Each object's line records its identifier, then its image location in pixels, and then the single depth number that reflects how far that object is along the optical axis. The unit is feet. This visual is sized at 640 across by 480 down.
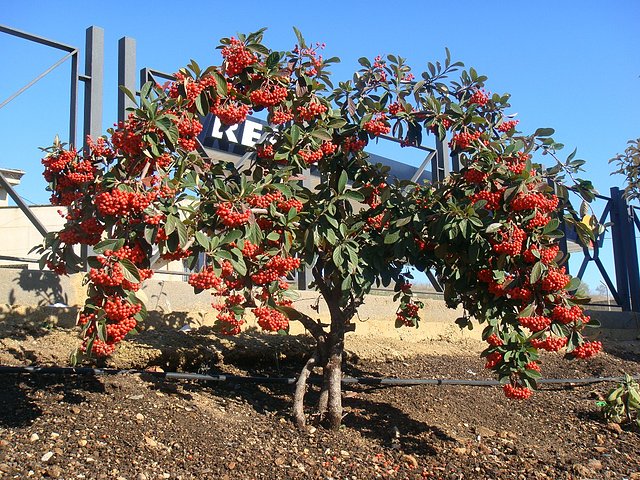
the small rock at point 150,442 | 11.46
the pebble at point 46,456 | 10.32
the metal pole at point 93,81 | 18.90
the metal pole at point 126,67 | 19.34
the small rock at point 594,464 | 13.73
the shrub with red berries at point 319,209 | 9.82
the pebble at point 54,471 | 9.90
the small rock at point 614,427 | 16.10
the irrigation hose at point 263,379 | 13.33
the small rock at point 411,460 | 12.67
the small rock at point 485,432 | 14.73
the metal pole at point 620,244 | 34.42
